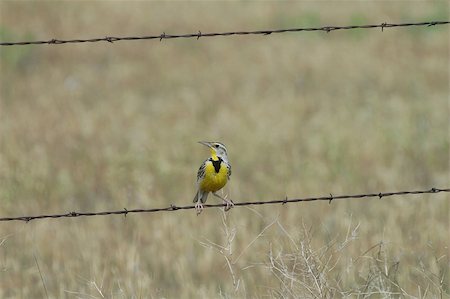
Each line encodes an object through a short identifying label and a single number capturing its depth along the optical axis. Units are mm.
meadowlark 11305
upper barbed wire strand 11398
